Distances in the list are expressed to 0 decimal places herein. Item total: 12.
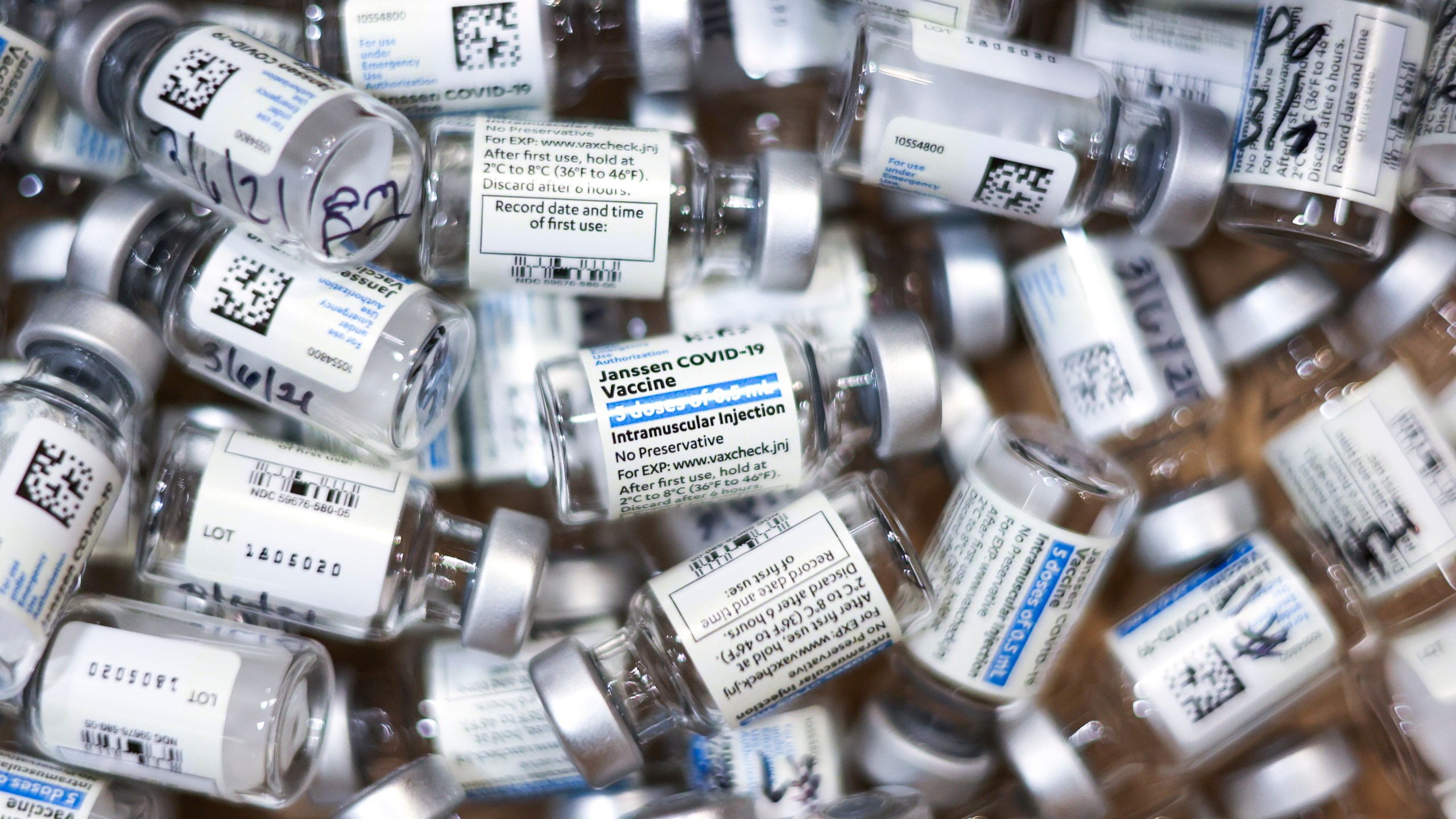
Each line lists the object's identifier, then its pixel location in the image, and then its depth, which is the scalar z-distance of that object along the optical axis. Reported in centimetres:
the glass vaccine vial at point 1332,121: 25
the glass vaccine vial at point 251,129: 24
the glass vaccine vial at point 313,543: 24
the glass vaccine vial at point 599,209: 24
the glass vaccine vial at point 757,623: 24
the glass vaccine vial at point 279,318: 24
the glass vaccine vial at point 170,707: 24
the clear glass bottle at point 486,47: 25
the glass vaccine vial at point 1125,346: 25
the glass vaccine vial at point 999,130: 25
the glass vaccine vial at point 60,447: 23
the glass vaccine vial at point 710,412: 24
